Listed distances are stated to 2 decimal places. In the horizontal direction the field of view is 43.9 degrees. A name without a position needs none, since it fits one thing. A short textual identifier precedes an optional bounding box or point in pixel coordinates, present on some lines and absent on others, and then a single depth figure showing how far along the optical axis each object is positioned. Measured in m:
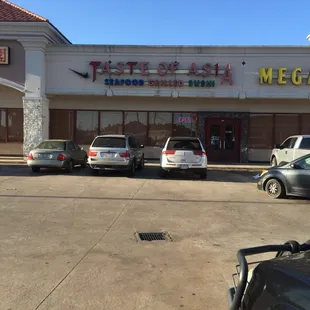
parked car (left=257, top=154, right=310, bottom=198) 10.33
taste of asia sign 19.81
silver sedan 15.41
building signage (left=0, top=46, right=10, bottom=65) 19.75
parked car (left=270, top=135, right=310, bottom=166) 14.86
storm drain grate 6.47
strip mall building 19.73
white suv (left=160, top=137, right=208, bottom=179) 14.34
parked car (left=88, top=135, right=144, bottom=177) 14.70
